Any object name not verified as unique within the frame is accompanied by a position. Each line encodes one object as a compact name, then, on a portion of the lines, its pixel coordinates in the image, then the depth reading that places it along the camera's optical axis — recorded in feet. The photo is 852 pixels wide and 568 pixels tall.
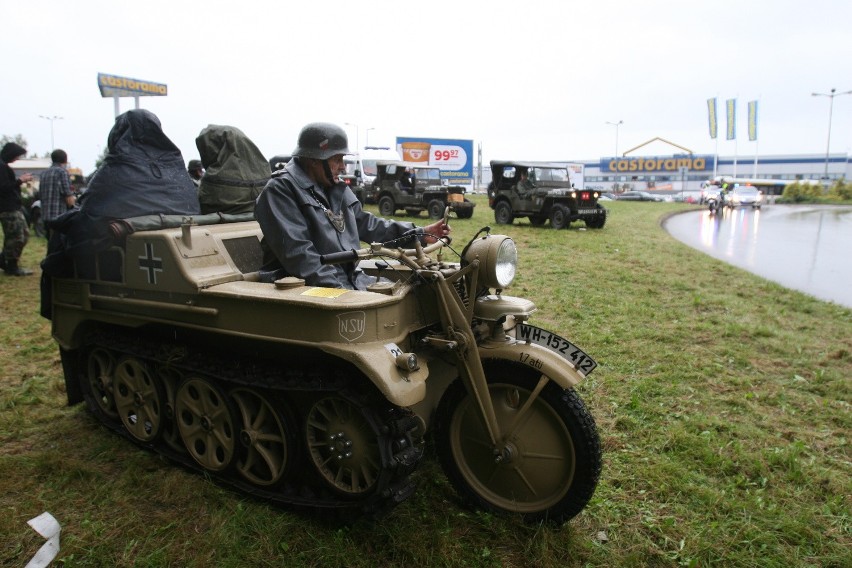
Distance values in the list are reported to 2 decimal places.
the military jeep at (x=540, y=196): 60.23
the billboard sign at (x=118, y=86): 82.23
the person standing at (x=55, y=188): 29.81
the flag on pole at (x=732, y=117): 198.49
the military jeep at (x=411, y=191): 70.95
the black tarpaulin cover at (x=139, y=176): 13.30
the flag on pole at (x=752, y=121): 202.39
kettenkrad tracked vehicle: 10.06
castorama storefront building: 255.91
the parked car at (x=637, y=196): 164.78
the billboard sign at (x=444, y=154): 153.28
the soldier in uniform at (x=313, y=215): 11.70
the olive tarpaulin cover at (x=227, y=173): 14.96
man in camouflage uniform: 29.43
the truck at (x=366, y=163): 86.11
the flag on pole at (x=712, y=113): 200.85
